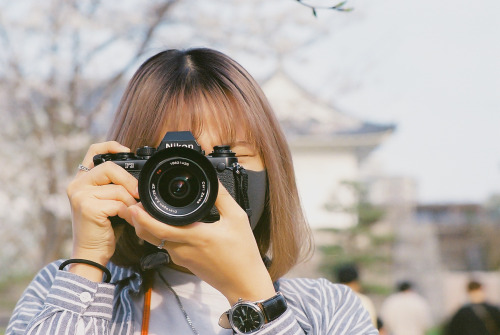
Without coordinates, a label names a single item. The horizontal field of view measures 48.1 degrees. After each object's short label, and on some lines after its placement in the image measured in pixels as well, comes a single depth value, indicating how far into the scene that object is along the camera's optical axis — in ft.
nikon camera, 3.01
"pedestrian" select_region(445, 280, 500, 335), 15.72
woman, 3.11
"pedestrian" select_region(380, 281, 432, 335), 20.45
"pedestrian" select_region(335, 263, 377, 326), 13.70
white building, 36.50
